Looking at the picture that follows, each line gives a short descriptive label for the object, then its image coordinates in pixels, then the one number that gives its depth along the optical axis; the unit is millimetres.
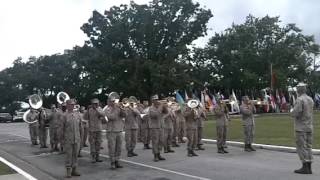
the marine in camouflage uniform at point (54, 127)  11638
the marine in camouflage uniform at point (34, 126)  13338
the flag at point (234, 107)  17762
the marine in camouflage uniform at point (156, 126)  9031
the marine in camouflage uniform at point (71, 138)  7669
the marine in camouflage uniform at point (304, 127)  6815
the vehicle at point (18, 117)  37589
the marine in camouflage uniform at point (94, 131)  9431
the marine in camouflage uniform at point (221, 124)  9856
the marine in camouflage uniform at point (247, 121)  9955
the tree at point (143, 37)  32024
